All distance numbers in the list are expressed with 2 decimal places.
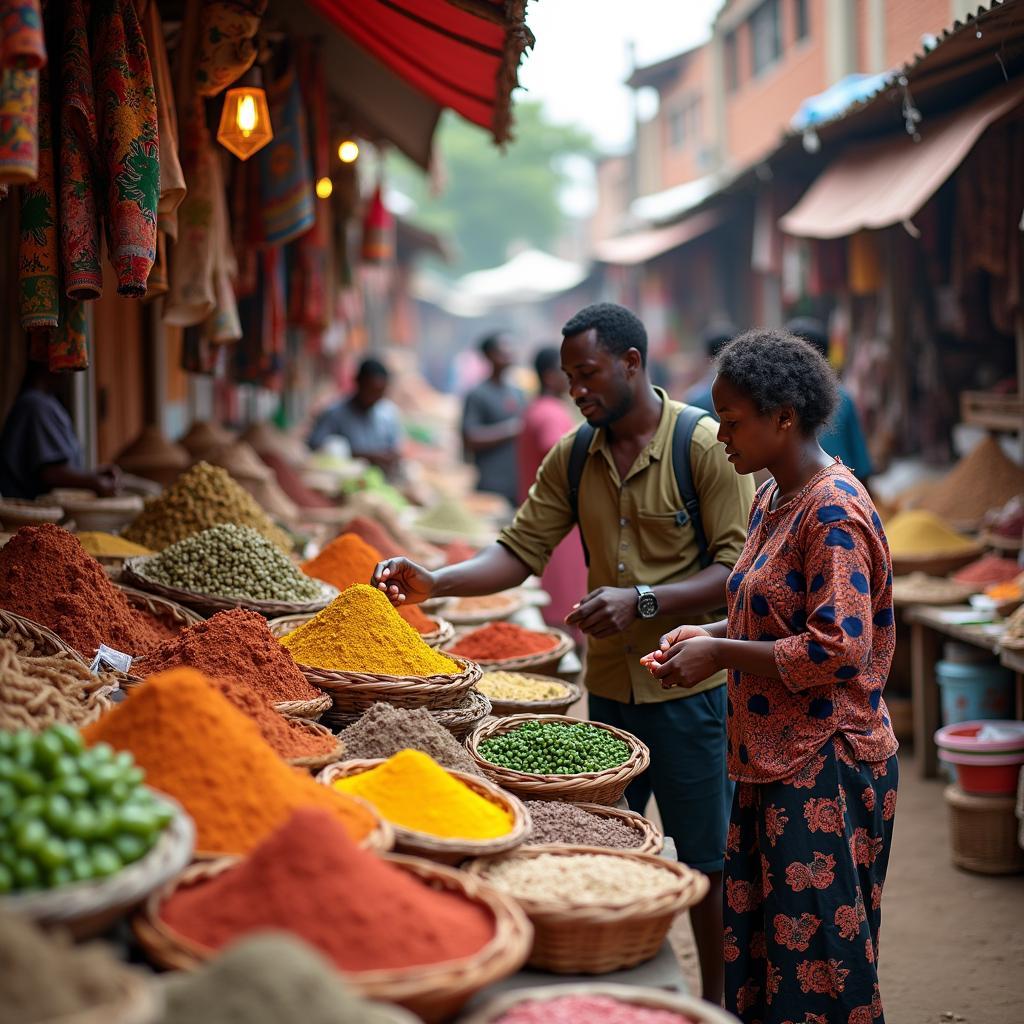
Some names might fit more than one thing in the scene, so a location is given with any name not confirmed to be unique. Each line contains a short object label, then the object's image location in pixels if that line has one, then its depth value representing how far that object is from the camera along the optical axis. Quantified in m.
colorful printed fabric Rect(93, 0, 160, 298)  2.61
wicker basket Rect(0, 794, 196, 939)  1.31
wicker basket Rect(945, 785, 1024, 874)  4.25
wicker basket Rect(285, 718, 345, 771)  2.03
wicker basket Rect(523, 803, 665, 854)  2.06
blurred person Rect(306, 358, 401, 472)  8.02
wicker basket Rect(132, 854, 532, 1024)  1.38
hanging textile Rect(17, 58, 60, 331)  2.63
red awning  3.58
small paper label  2.41
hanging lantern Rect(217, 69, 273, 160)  3.61
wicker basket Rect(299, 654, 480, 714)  2.49
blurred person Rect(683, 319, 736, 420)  4.41
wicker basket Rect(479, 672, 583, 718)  2.93
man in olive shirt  2.96
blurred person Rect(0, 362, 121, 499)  4.17
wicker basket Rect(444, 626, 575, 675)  3.39
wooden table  5.37
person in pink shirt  5.80
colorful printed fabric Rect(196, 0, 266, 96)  3.51
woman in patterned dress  2.25
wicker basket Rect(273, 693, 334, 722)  2.27
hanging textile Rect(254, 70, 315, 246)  4.41
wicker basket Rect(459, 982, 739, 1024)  1.48
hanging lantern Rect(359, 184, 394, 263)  8.29
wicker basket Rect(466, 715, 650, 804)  2.31
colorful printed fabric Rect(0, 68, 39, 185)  1.92
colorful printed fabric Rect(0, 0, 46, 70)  1.80
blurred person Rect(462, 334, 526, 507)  8.02
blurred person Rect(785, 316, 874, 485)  4.72
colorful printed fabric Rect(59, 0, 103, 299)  2.62
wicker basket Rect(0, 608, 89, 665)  2.43
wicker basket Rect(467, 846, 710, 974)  1.68
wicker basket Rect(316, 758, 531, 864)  1.81
